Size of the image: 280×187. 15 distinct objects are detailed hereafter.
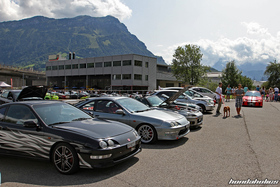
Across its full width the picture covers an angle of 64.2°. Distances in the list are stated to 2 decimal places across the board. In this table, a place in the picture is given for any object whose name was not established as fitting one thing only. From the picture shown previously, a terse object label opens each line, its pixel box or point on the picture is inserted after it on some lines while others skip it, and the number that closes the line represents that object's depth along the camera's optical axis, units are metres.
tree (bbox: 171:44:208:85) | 58.31
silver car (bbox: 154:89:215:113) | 13.90
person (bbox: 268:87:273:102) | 26.66
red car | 18.77
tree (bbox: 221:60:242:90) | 59.56
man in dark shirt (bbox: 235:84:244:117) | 12.55
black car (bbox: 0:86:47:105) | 10.05
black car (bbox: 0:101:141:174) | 4.07
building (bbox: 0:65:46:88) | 96.55
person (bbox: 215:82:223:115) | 13.44
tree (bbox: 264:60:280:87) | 62.78
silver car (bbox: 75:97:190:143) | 6.32
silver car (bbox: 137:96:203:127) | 8.56
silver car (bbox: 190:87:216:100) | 20.40
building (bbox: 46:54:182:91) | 67.25
